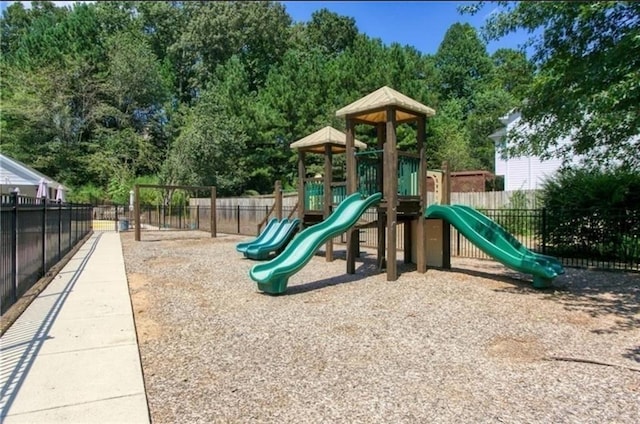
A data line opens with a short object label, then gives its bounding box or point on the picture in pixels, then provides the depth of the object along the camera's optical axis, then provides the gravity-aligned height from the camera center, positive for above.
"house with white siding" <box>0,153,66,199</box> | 21.75 +1.86
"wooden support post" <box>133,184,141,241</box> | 16.91 -0.05
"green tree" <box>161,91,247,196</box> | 26.00 +3.62
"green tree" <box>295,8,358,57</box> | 45.50 +19.14
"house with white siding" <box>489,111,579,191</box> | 20.73 +2.07
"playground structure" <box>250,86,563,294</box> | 7.16 -0.07
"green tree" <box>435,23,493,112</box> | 43.97 +14.93
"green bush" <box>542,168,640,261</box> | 9.91 -0.11
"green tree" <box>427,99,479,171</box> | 27.89 +4.49
